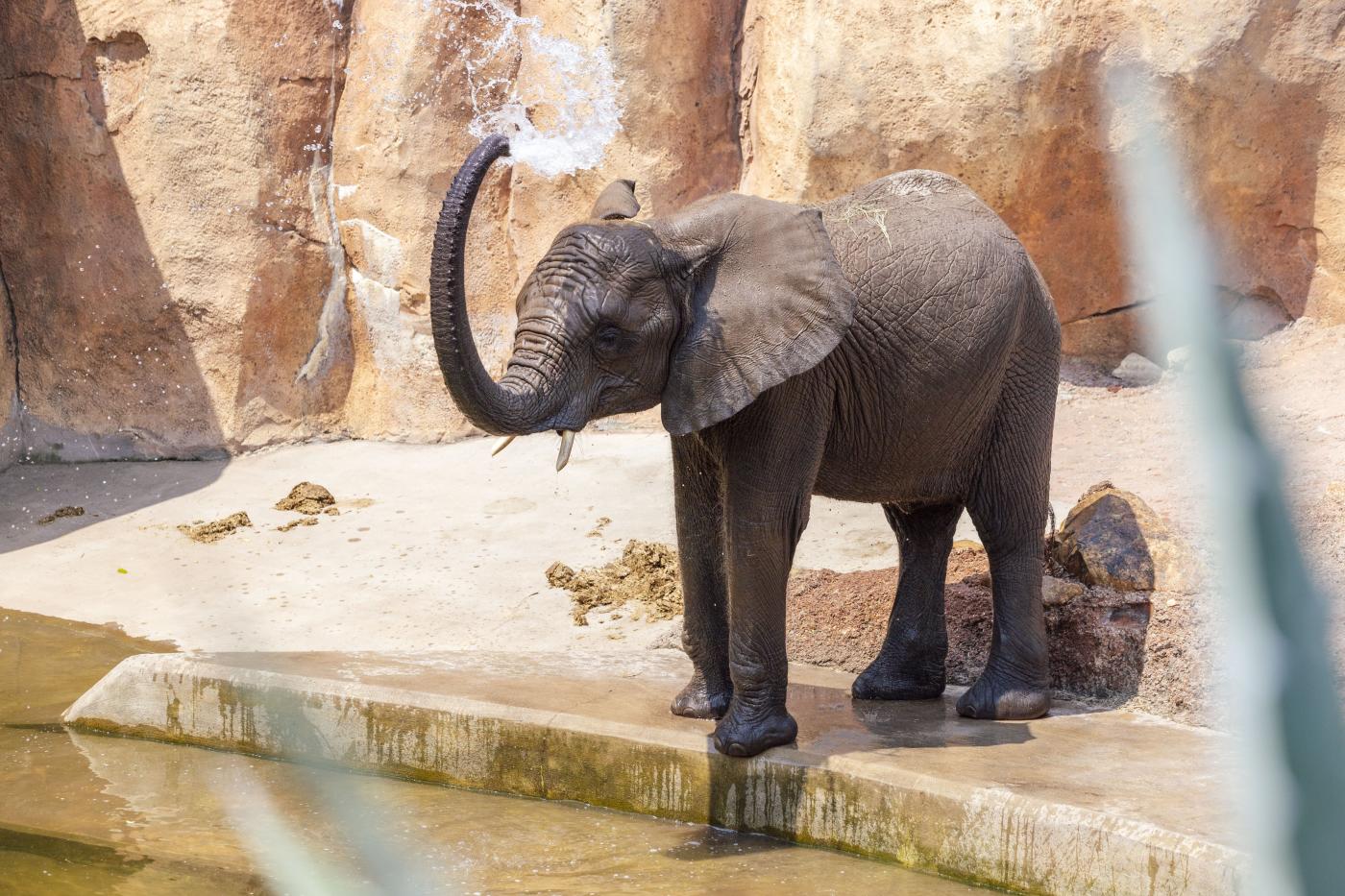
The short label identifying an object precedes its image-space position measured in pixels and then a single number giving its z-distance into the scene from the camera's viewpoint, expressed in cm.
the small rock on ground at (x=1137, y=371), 2033
